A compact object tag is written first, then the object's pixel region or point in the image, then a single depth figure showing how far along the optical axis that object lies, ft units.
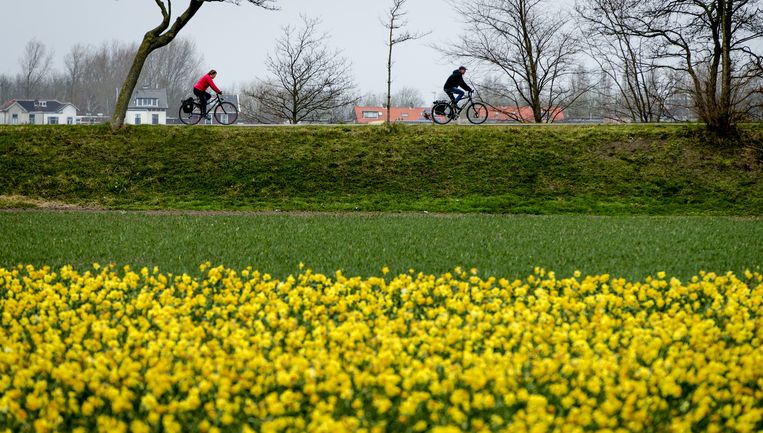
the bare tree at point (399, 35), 84.99
